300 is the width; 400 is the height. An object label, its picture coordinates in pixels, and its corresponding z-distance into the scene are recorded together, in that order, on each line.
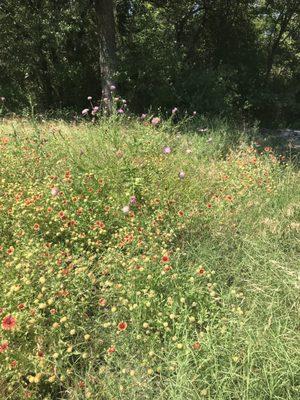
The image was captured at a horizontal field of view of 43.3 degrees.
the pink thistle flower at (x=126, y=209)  2.74
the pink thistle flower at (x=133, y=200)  2.87
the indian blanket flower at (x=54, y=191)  2.87
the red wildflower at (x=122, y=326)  1.97
